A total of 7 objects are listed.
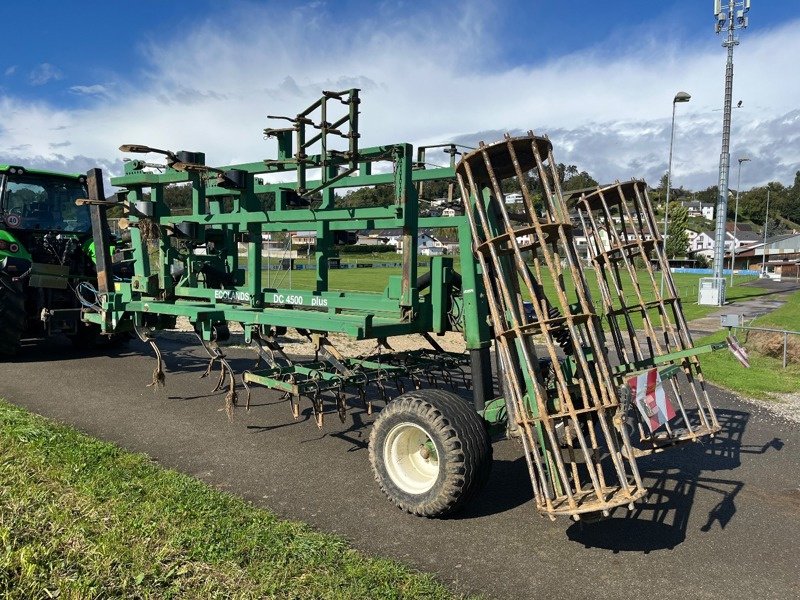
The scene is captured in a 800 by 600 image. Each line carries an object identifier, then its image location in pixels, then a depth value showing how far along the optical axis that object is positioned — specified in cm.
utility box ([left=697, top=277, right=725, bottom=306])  2533
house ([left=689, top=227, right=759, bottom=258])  9931
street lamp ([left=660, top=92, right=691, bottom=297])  2459
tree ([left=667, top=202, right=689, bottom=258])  7394
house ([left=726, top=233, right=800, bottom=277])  8529
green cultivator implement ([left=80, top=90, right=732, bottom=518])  423
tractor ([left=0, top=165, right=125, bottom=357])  922
